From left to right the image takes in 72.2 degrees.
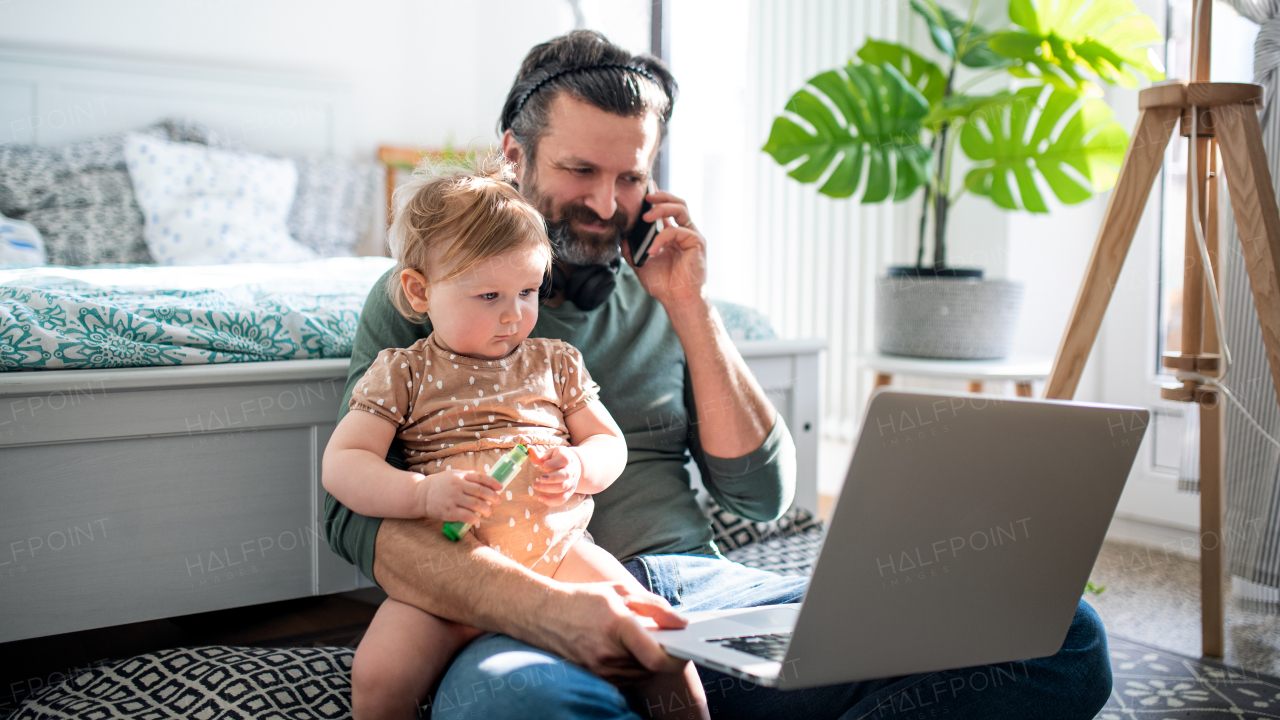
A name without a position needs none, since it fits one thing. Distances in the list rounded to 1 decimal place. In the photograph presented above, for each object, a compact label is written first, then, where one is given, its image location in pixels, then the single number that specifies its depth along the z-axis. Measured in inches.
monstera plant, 76.2
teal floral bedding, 42.8
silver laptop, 26.5
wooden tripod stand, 50.3
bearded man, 32.3
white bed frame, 41.0
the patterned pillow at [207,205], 95.3
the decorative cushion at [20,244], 79.3
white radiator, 121.2
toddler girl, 32.8
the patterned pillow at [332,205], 114.3
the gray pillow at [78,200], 89.0
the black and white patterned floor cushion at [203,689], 41.1
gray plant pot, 84.1
